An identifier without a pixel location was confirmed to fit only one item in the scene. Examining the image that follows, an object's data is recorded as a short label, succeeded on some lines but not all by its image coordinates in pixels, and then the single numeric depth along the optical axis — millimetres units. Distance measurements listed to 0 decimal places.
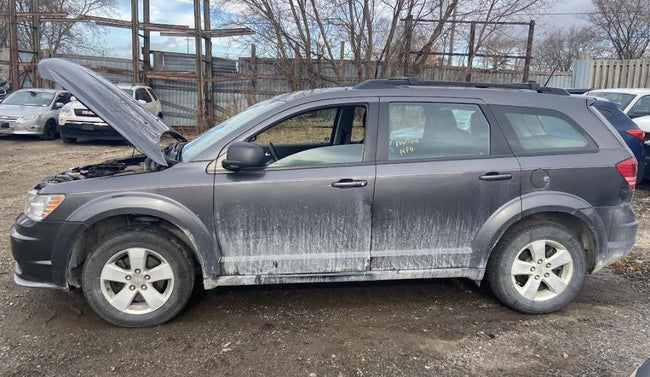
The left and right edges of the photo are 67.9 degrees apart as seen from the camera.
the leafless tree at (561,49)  38344
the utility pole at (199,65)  15547
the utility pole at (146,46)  16016
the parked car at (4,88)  19488
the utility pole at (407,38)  12472
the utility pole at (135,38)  15625
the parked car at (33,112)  13055
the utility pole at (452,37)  12877
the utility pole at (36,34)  16891
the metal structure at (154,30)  15570
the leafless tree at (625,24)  26377
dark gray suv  3350
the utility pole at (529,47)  11992
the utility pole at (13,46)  16391
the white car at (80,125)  12703
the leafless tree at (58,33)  27781
